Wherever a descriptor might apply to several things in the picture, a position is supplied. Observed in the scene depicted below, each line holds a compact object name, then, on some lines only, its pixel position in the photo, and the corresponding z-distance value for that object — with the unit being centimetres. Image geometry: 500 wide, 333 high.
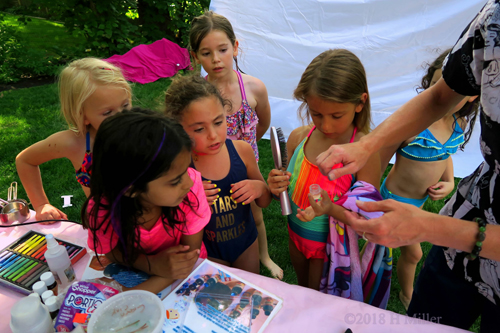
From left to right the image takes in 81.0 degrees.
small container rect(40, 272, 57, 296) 97
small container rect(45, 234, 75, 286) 102
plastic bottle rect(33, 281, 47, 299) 92
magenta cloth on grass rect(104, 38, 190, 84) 575
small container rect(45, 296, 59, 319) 88
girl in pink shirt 96
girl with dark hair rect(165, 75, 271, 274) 143
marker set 108
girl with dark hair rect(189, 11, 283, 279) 205
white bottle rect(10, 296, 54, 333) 77
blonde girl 149
